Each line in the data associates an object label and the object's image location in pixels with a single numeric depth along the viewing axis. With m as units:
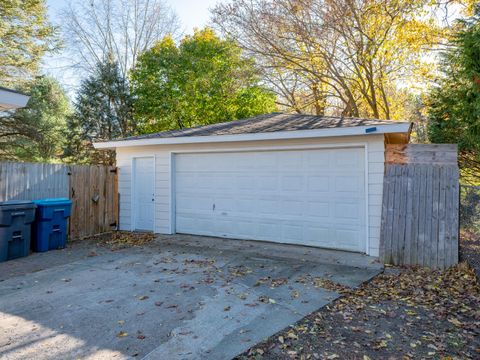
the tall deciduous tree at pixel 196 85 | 16.77
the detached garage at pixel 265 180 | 6.89
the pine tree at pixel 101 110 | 18.20
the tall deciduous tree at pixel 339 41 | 12.20
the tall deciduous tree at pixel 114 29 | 19.78
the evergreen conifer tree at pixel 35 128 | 17.38
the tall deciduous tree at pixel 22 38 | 15.05
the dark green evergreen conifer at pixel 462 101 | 6.61
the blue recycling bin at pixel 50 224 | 7.38
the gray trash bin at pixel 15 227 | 6.59
